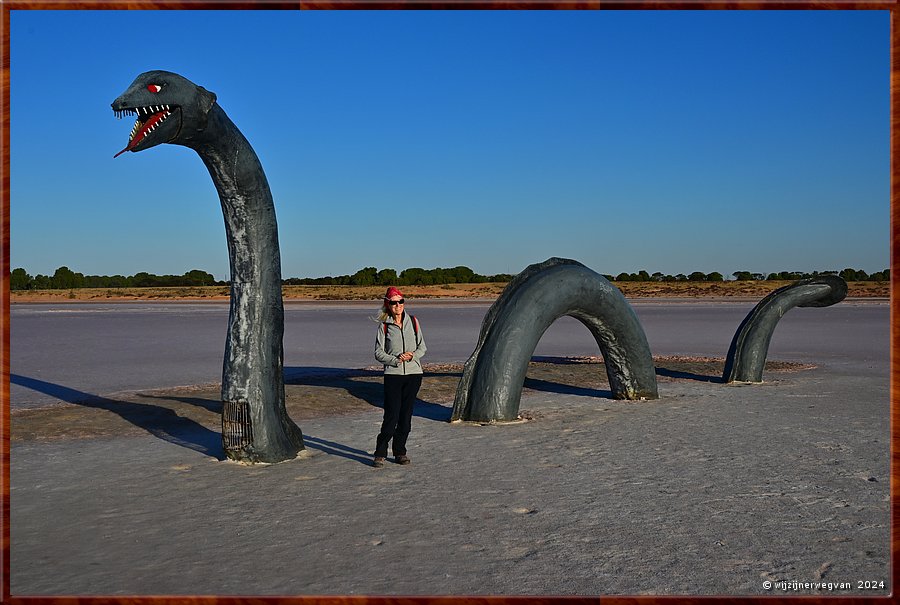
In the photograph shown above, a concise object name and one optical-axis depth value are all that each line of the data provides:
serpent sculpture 7.47
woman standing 7.45
